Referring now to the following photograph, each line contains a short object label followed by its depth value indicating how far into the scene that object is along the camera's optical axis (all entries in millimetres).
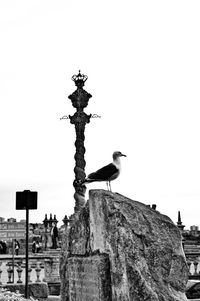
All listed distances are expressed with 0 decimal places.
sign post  15031
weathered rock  7793
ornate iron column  25250
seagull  8992
